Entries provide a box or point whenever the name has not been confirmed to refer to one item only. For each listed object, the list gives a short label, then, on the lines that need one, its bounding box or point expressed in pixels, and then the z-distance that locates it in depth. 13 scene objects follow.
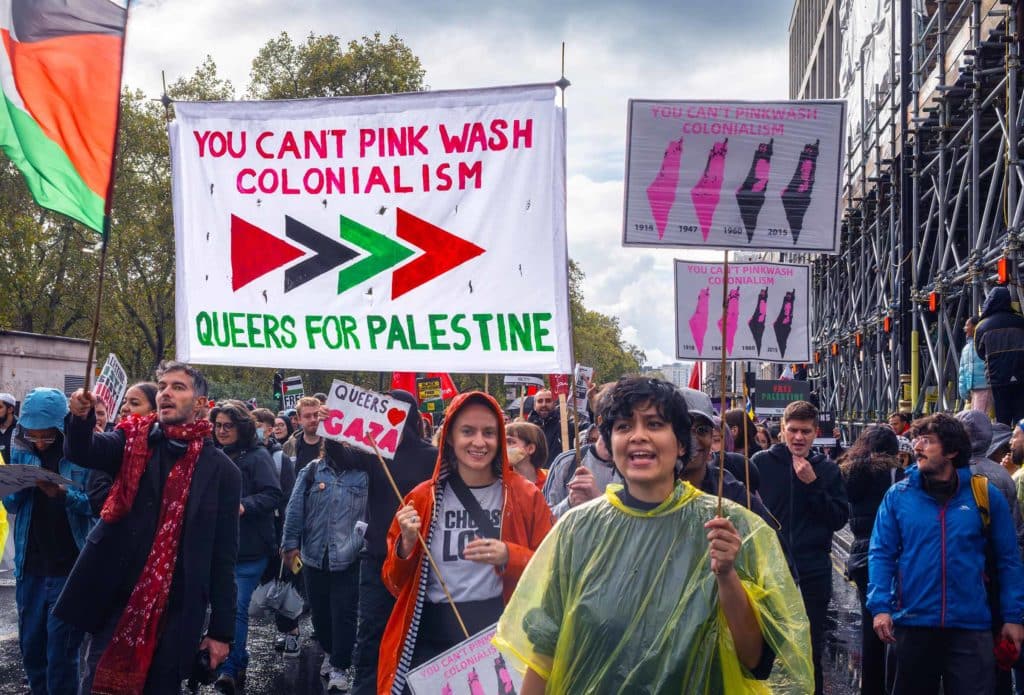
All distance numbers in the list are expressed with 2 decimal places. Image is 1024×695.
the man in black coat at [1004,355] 10.45
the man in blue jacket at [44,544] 6.27
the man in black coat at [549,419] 11.95
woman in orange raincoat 4.68
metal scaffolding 14.49
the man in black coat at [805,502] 6.93
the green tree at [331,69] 44.56
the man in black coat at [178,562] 5.00
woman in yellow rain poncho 3.11
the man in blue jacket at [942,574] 5.56
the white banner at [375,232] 5.34
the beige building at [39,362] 28.20
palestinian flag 4.86
